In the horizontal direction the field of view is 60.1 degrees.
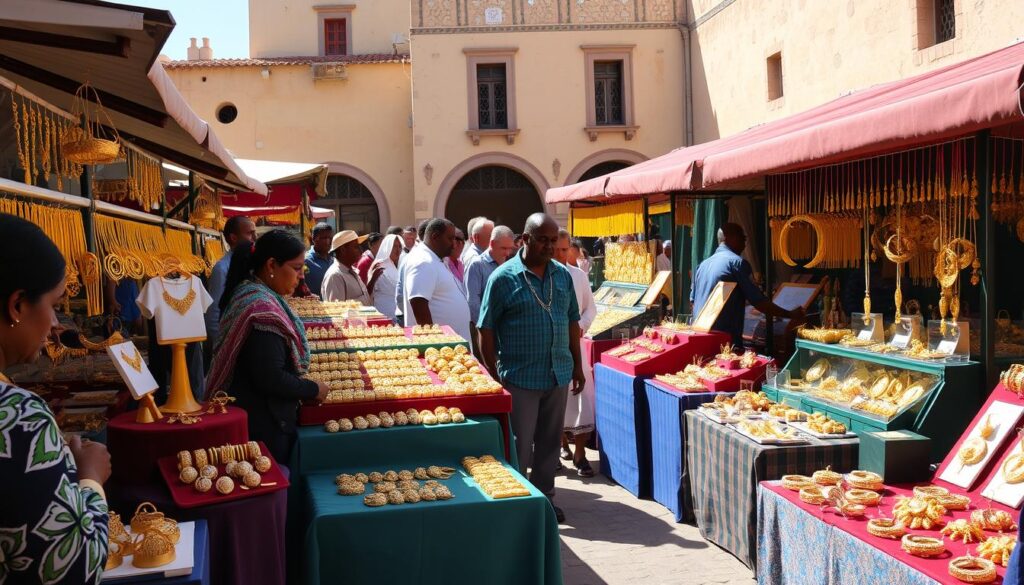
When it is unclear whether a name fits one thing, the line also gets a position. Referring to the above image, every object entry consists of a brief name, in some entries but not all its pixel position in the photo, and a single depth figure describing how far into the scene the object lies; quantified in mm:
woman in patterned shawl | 3467
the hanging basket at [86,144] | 3383
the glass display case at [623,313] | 7430
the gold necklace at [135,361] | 2828
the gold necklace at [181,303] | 3225
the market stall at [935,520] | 2820
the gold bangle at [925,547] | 2816
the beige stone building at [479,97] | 19594
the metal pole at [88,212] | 3877
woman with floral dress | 1543
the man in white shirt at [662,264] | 8769
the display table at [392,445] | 3621
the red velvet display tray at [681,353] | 5895
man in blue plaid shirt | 4848
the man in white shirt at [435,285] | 6152
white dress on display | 3178
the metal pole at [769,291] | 6047
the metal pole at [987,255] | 3797
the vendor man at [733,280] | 6109
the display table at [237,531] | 2701
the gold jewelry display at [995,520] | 3021
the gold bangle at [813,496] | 3475
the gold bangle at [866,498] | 3355
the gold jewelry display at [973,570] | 2594
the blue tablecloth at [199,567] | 2250
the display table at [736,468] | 4109
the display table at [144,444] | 2877
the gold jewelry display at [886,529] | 3020
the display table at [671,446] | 5199
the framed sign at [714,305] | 6055
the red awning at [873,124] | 3246
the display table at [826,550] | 2820
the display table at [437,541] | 3059
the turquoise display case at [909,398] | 3883
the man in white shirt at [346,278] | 8273
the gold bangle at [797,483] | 3680
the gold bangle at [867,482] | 3555
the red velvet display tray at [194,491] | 2680
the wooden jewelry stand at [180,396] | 3105
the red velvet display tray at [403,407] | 3773
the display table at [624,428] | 5832
